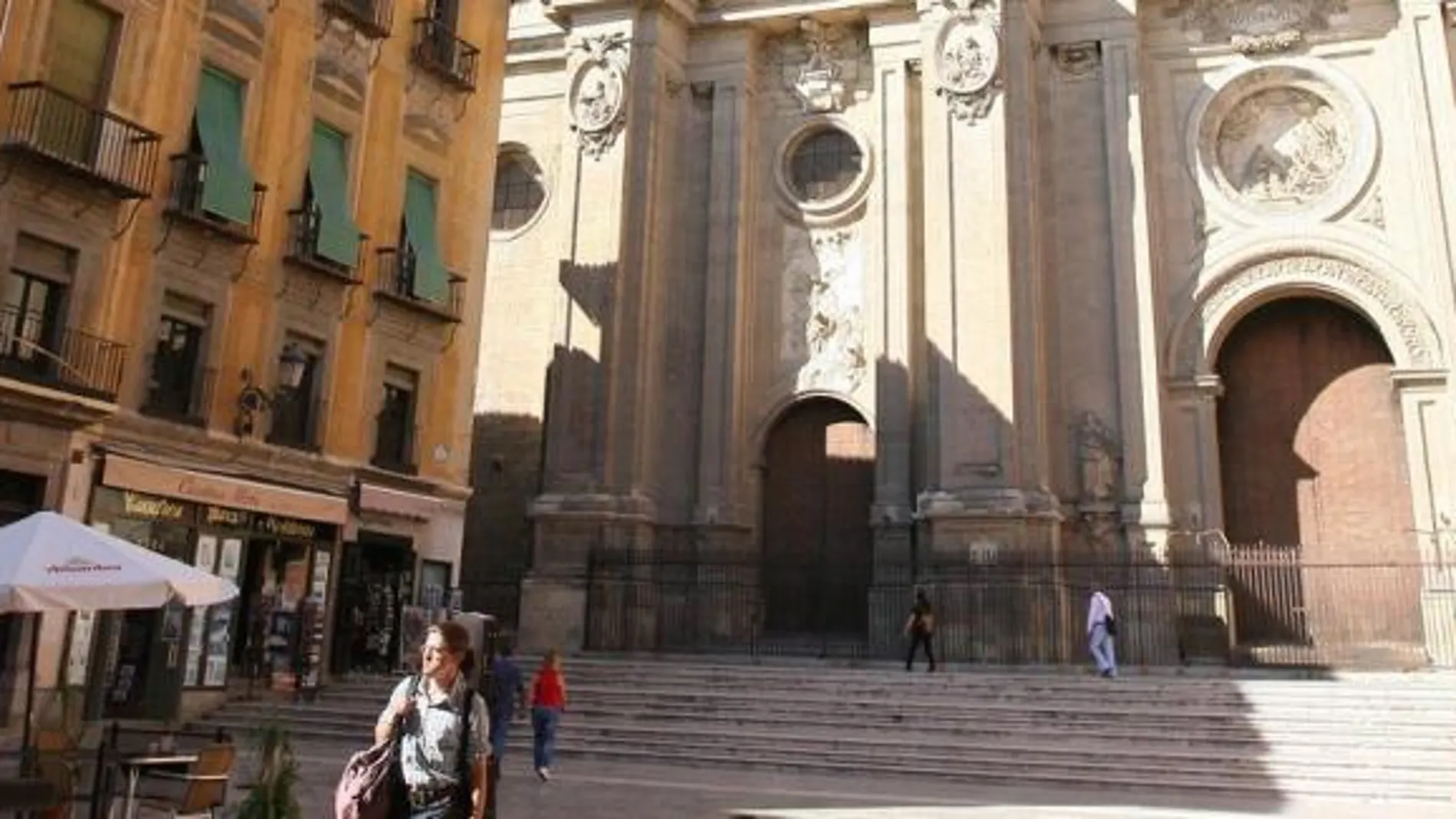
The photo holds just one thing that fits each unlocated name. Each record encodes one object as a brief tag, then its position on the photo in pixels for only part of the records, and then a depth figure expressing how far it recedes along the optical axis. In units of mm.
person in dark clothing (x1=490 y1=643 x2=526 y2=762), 11750
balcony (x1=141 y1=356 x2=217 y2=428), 15023
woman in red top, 12531
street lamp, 15953
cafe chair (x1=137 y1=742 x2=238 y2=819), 7582
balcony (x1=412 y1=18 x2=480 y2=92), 19406
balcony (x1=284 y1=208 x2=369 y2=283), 16828
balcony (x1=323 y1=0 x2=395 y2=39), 17719
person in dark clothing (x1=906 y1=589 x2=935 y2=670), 18547
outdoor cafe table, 7855
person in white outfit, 17672
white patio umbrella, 7871
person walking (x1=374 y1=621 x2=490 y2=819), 4953
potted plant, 6352
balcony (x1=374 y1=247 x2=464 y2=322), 18344
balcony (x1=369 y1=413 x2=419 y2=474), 18562
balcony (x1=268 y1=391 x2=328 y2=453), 16703
